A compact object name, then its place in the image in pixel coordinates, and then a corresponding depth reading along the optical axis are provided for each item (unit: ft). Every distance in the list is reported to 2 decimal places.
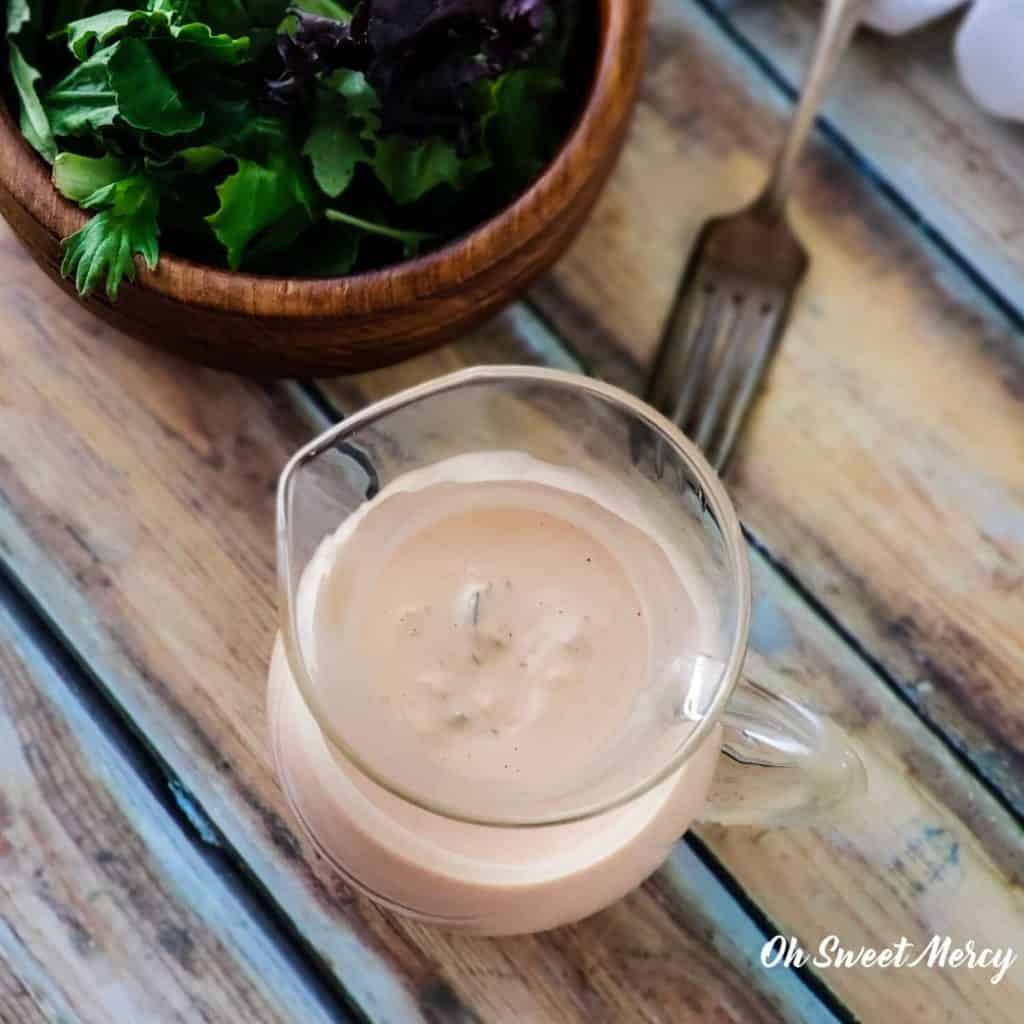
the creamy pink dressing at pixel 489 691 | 1.77
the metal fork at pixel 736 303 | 2.33
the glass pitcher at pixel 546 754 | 1.73
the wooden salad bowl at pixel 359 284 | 1.92
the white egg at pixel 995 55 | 2.42
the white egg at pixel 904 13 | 2.49
